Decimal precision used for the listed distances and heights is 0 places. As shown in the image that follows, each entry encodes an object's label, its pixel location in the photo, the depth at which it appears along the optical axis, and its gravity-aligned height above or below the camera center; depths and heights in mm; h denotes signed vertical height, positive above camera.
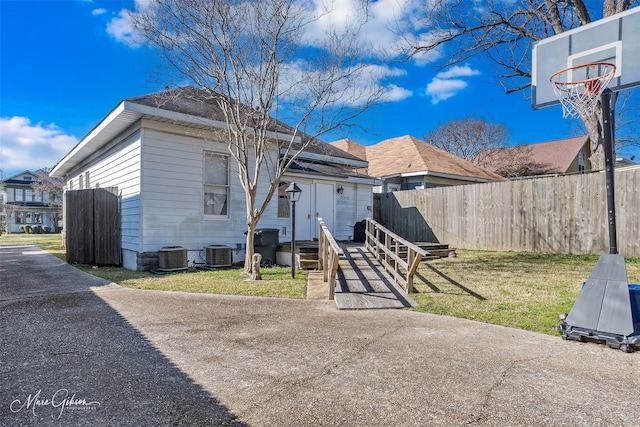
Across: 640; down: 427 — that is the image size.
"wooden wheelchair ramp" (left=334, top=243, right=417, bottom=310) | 5582 -1232
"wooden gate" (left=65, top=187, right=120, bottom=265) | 9742 -142
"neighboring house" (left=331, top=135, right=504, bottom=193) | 16797 +2501
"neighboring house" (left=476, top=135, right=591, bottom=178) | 23984 +4031
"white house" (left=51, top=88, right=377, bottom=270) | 8516 +1143
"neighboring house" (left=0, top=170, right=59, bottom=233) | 36181 +1819
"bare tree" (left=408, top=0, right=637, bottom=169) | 10688 +5879
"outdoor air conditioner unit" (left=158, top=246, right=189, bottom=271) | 8508 -893
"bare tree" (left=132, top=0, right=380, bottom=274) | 7676 +3553
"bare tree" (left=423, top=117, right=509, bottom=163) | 28312 +6536
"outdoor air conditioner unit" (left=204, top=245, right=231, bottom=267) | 9227 -910
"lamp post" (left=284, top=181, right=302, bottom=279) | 7863 +541
